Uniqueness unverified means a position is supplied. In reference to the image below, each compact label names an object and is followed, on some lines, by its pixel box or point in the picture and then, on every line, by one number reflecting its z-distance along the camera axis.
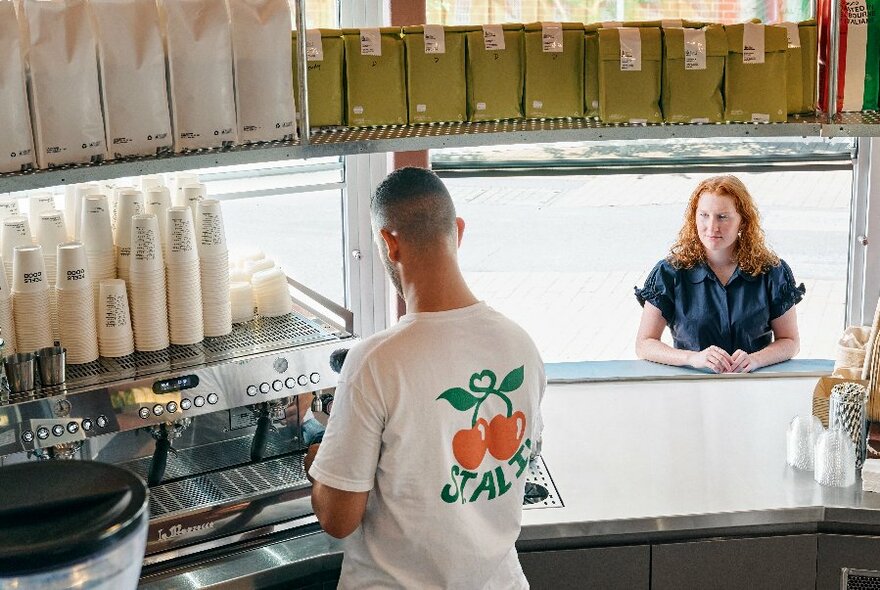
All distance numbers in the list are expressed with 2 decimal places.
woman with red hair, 3.99
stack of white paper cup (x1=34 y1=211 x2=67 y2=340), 2.46
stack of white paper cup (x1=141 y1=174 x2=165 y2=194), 2.62
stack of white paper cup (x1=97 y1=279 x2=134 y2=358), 2.43
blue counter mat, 3.48
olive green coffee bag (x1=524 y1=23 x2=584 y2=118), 2.87
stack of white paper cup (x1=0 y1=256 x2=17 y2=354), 2.31
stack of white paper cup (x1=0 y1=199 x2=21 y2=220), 2.45
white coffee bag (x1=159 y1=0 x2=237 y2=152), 2.42
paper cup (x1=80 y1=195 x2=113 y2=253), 2.44
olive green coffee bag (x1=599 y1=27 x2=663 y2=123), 2.86
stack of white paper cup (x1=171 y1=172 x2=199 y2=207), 2.64
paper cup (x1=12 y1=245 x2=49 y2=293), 2.31
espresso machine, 2.26
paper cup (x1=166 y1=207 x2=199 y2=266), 2.47
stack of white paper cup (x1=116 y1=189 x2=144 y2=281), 2.48
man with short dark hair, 2.02
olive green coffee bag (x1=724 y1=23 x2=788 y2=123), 2.91
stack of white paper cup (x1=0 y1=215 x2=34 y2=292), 2.38
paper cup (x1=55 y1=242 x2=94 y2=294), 2.35
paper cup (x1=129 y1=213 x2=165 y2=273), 2.42
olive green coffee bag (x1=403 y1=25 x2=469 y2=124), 2.83
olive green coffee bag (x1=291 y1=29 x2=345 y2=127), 2.74
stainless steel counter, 2.56
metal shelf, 2.38
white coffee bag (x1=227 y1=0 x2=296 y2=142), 2.51
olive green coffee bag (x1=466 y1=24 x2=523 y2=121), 2.86
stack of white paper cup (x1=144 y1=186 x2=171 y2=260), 2.54
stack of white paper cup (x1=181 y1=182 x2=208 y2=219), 2.61
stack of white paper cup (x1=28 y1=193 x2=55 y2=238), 2.48
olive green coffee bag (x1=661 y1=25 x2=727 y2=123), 2.89
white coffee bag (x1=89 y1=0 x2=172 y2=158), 2.34
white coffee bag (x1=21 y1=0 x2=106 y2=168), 2.26
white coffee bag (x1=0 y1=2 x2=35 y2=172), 2.20
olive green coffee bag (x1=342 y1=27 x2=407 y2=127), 2.80
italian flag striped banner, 2.94
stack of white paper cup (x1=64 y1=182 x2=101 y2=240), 2.56
